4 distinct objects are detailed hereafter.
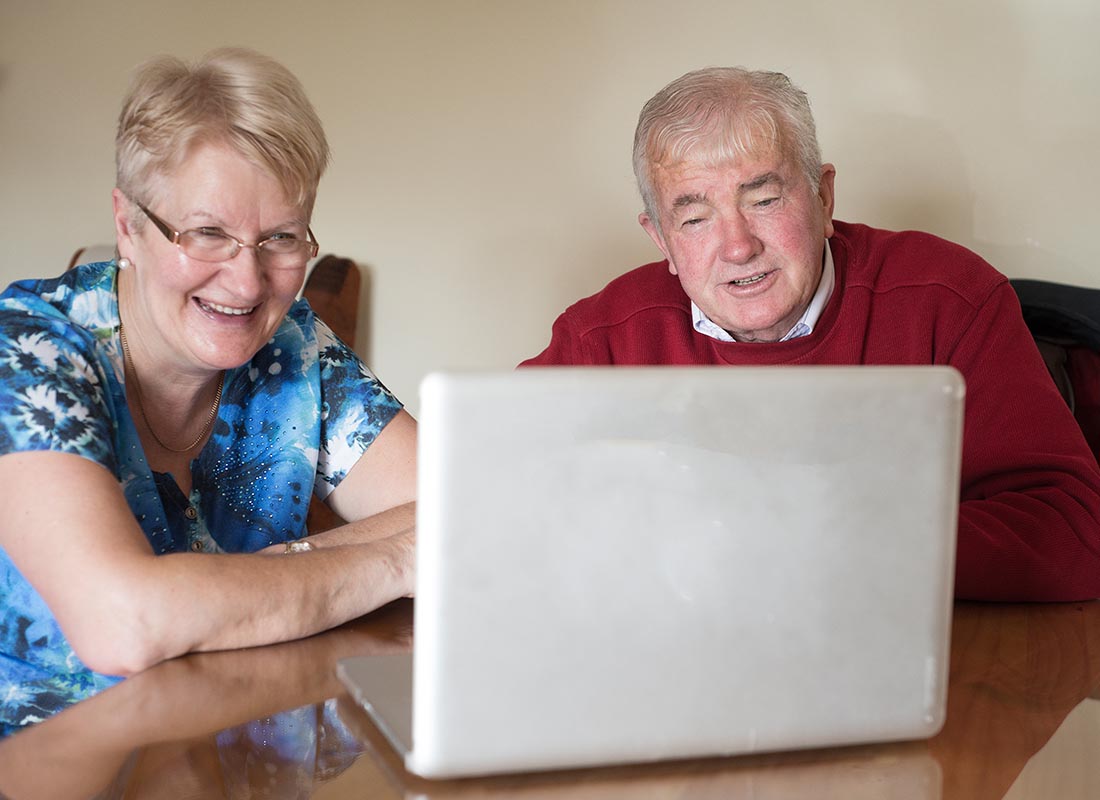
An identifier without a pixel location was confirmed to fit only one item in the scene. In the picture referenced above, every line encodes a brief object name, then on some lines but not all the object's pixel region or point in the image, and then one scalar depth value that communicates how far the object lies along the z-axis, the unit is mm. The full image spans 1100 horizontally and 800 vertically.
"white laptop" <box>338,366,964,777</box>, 674
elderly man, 1668
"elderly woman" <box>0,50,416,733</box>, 1037
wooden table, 719
